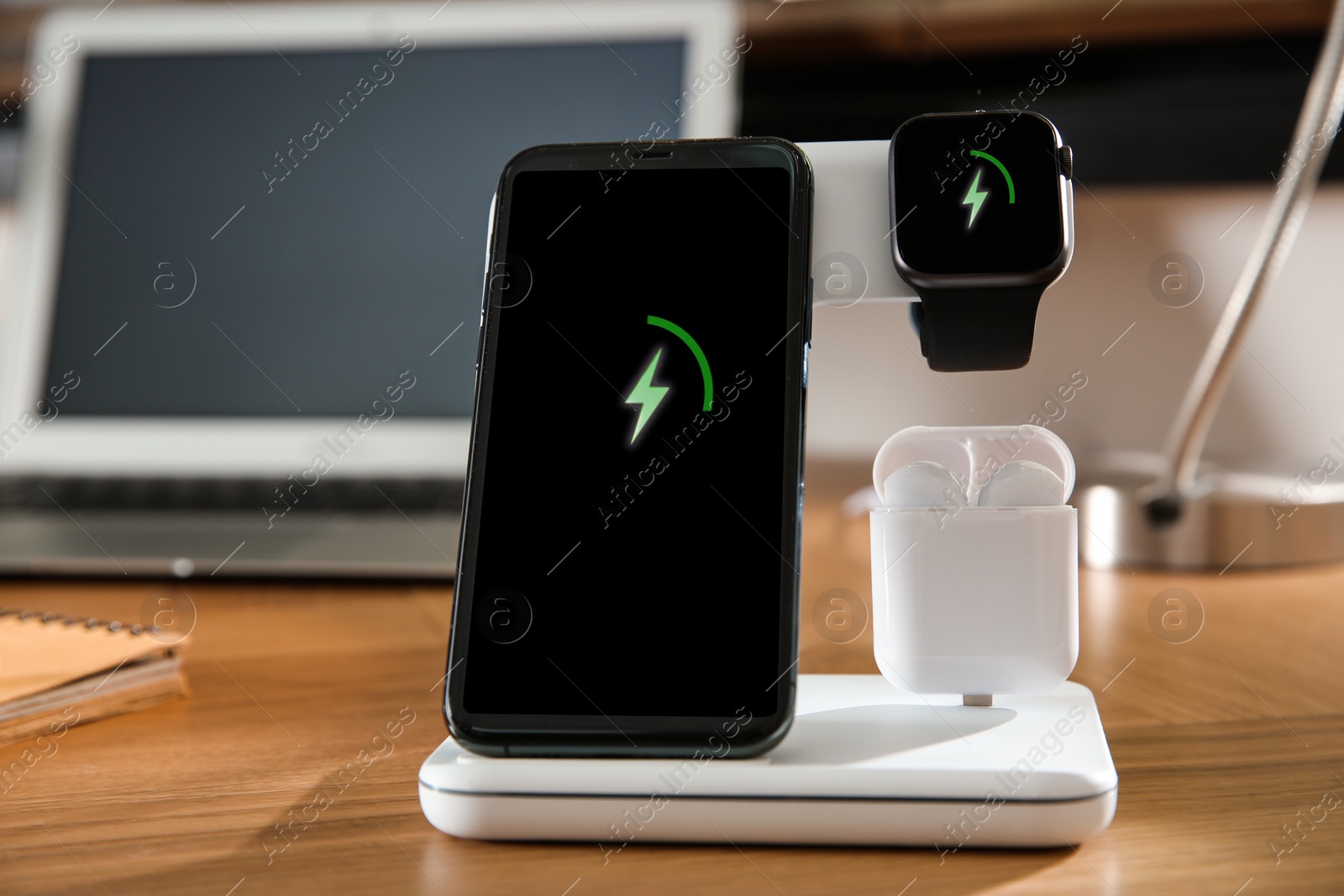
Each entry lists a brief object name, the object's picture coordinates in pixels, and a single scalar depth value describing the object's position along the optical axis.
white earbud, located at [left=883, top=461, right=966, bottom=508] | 0.34
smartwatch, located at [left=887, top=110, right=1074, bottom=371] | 0.32
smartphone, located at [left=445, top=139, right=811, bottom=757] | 0.29
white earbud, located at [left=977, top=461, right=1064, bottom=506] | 0.33
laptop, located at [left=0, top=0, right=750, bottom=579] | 0.79
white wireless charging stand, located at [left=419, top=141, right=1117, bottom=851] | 0.26
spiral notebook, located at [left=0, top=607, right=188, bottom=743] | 0.38
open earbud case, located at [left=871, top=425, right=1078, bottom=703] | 0.32
